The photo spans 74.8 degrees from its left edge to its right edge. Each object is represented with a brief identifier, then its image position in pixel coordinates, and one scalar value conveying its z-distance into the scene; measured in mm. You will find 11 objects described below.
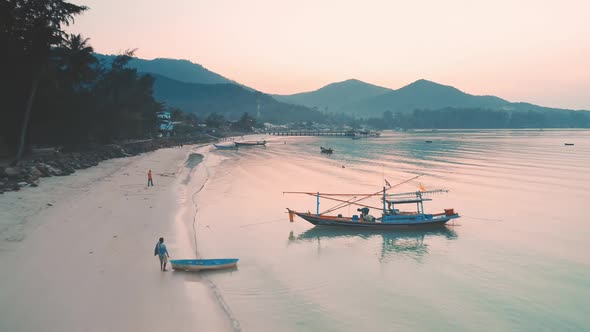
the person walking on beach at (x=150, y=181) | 39975
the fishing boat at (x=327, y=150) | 98112
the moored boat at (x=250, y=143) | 124788
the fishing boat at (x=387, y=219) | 28797
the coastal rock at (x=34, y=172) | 35906
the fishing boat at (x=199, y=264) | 18266
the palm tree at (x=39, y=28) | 40062
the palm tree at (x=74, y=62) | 48138
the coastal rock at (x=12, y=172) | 34103
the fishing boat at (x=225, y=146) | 113188
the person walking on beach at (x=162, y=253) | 17719
